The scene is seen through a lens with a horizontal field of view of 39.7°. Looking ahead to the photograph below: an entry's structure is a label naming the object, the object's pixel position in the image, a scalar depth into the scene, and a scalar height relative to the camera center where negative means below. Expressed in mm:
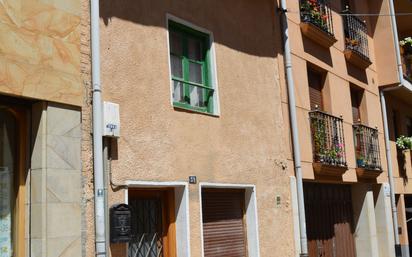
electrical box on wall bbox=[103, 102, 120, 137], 6711 +1251
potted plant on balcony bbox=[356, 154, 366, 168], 13691 +1267
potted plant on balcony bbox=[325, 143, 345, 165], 11953 +1299
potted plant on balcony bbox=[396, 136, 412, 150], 16695 +2005
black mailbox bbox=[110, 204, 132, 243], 6629 +33
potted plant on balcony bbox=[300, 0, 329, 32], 12094 +4377
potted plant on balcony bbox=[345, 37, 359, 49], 14271 +4260
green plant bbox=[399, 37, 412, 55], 17889 +5202
